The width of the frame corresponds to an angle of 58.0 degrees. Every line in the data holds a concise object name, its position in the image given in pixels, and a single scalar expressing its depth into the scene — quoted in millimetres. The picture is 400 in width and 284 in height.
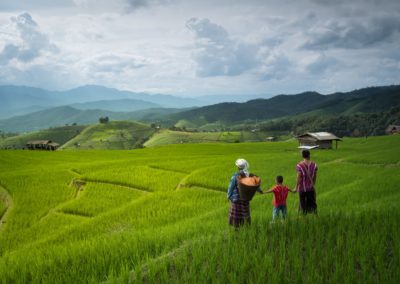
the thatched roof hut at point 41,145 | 104250
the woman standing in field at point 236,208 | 9898
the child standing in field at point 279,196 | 11719
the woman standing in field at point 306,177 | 11258
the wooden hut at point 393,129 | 115012
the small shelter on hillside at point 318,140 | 61078
